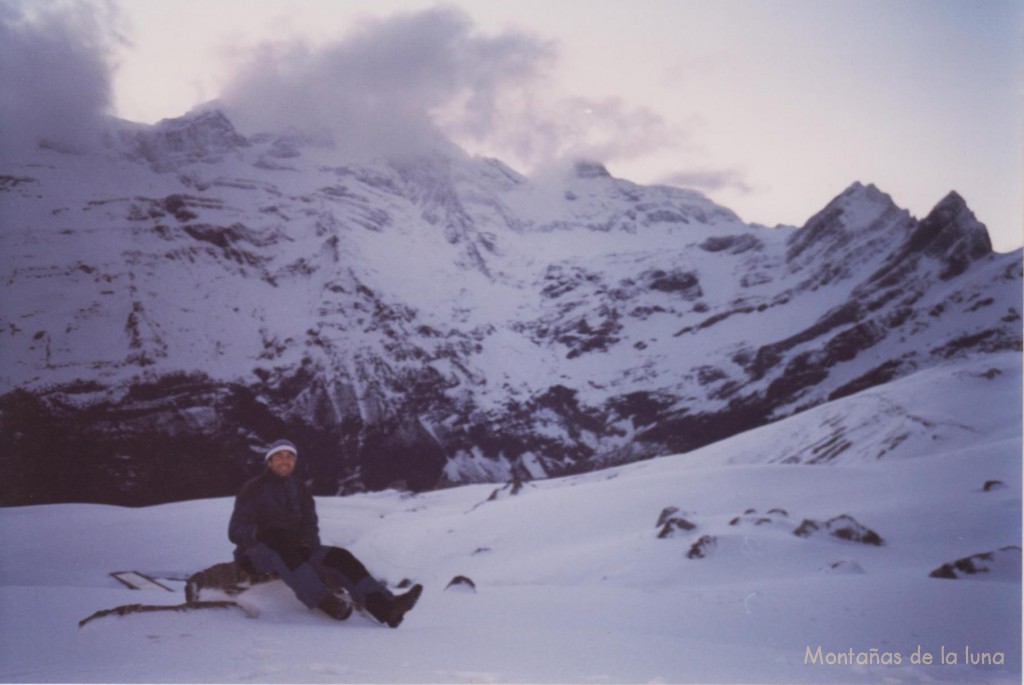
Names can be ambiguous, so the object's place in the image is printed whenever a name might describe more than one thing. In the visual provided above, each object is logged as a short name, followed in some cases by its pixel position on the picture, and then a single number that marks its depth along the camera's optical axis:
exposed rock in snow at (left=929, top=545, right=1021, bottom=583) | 10.38
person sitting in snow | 6.23
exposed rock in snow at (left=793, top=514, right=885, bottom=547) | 14.79
